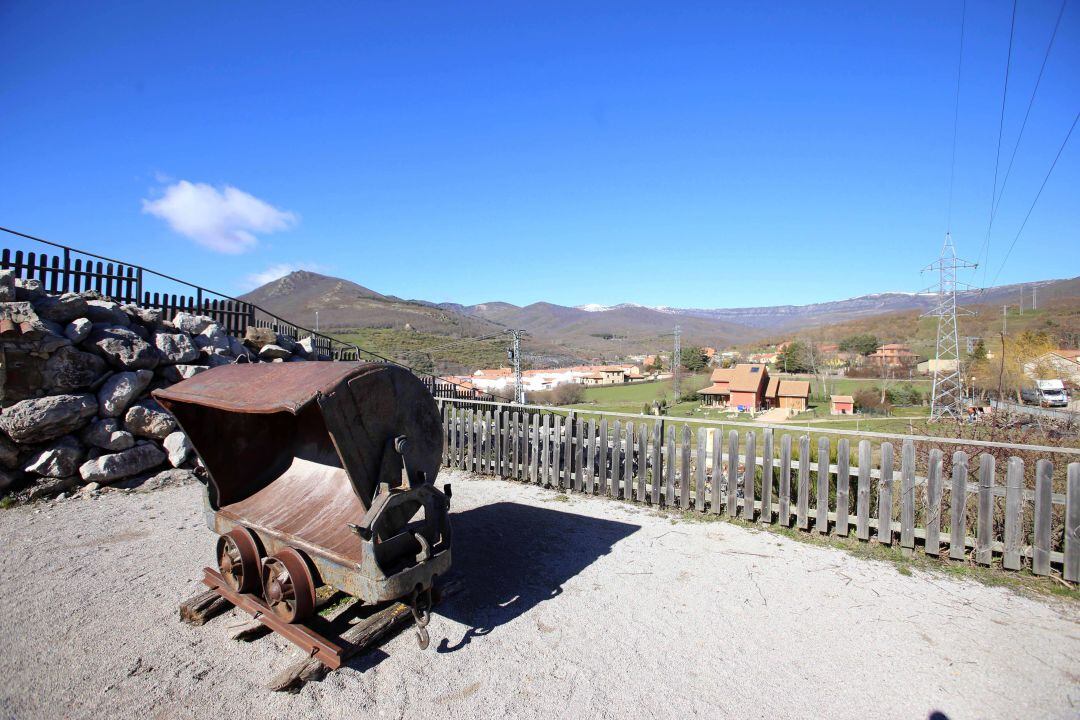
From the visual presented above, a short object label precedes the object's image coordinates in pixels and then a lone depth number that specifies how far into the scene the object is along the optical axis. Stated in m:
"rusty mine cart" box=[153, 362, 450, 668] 3.27
